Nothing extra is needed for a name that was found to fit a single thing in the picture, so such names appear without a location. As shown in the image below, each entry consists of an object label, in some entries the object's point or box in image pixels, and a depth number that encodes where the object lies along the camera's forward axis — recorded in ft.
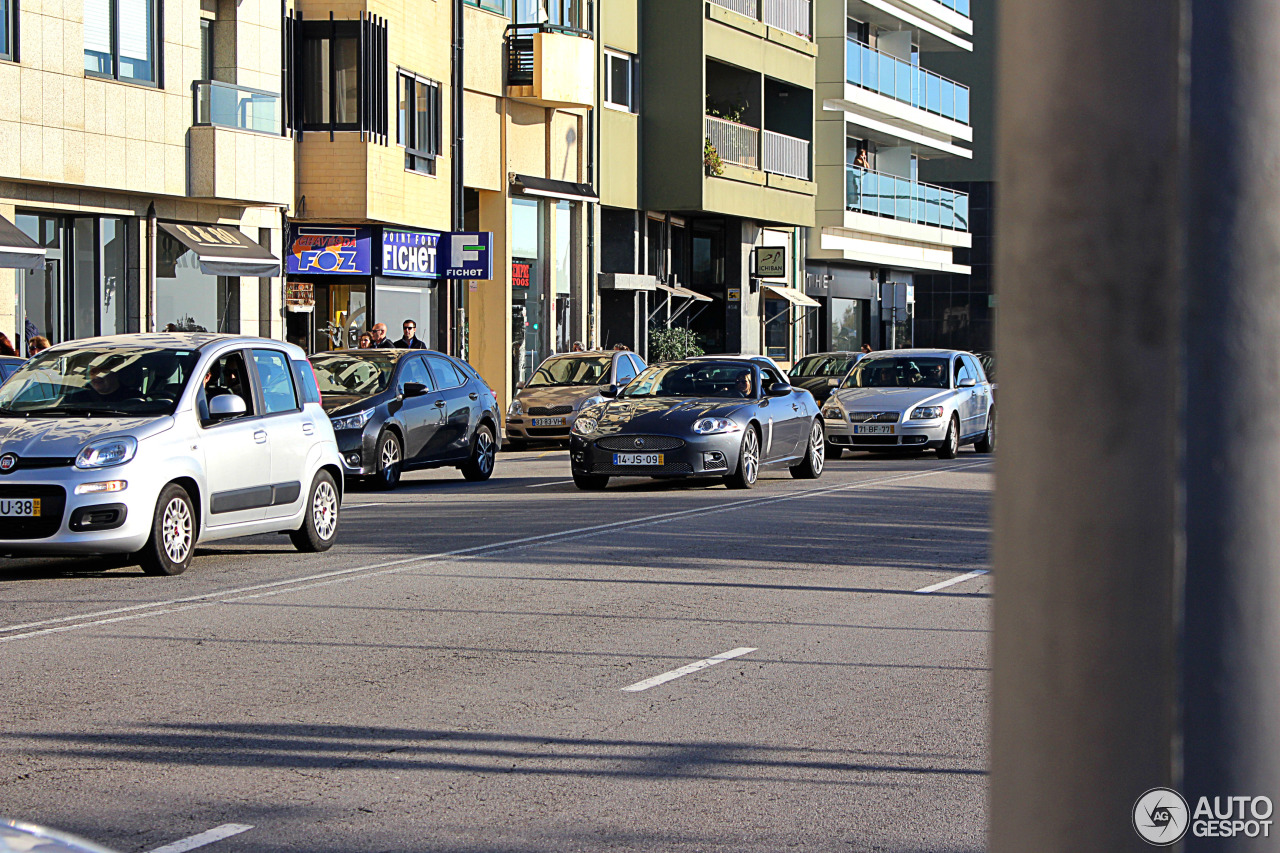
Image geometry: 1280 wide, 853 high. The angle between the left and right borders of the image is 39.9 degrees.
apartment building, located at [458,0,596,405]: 117.70
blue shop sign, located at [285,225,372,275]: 104.99
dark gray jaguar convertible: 62.34
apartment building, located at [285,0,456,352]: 103.24
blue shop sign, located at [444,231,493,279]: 111.04
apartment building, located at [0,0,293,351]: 79.87
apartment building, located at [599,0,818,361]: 136.26
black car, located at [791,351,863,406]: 116.78
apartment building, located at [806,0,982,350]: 172.55
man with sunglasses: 84.16
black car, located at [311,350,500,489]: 64.80
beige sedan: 92.73
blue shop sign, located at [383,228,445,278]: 108.47
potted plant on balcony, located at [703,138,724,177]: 137.59
